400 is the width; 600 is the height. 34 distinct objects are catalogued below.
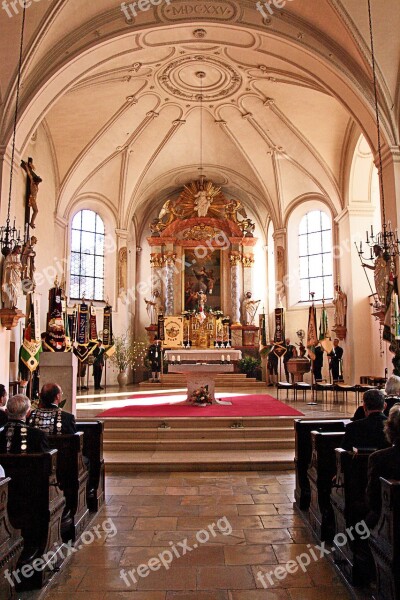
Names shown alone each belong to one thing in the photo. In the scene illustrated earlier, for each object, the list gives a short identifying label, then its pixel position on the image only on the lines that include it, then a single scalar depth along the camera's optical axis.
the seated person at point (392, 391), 5.45
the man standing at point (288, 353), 16.14
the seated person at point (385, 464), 3.02
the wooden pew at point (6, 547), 2.93
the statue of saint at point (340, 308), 14.88
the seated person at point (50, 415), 4.56
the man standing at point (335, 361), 13.81
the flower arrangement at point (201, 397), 10.66
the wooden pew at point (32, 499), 3.60
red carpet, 9.07
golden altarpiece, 19.69
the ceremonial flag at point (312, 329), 15.30
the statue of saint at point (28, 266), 11.05
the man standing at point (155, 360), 17.73
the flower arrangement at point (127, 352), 17.55
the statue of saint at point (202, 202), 19.73
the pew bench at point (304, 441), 5.21
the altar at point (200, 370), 10.62
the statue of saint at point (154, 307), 19.62
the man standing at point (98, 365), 16.06
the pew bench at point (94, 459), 5.07
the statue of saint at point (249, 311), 19.41
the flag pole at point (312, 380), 11.62
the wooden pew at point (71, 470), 4.43
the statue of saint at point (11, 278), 9.92
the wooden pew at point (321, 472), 4.38
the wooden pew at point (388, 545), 2.75
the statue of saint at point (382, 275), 9.70
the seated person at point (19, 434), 3.79
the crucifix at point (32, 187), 12.30
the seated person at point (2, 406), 4.98
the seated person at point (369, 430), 3.89
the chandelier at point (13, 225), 9.27
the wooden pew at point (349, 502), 3.53
